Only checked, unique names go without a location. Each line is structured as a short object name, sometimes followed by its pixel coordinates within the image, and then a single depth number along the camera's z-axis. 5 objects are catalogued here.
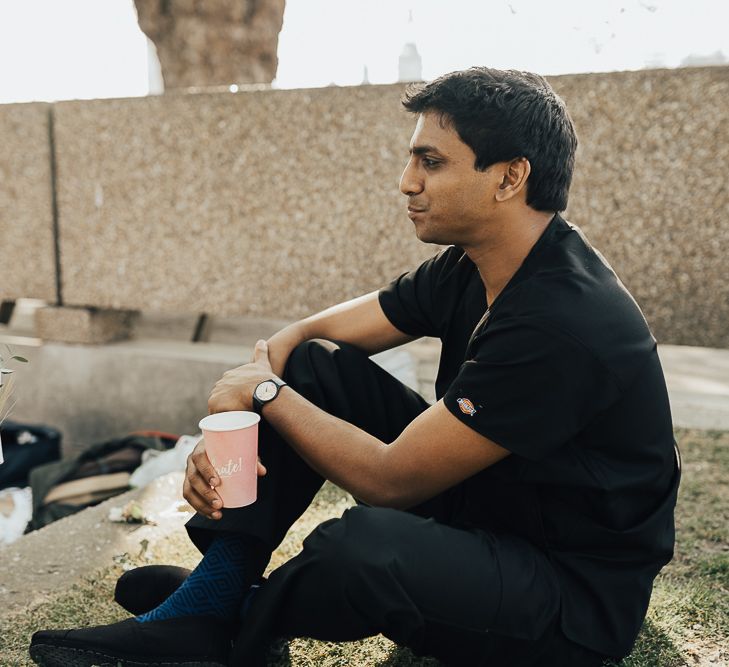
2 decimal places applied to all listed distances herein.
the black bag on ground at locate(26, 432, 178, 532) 3.67
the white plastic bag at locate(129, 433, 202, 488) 3.52
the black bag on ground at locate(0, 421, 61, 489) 4.20
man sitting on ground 1.61
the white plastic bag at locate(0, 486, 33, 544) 3.68
